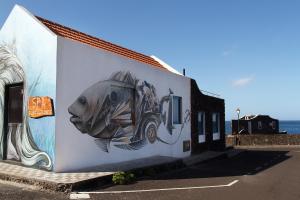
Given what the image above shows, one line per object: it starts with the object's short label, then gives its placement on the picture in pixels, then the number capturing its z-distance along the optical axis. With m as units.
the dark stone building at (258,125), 50.75
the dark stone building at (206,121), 22.48
